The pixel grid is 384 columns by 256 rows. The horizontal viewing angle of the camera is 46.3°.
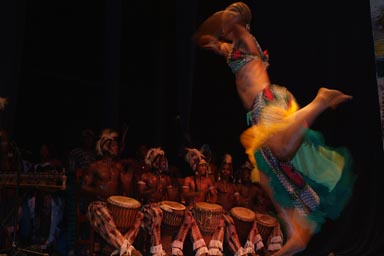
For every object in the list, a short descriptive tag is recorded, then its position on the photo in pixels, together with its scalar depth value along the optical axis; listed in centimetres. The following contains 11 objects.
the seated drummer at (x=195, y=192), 457
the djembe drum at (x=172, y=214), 450
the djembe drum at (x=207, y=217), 473
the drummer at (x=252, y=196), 574
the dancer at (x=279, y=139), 310
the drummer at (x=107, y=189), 407
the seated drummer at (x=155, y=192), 436
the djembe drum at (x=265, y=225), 516
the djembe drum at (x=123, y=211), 423
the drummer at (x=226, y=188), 558
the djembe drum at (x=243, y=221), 498
